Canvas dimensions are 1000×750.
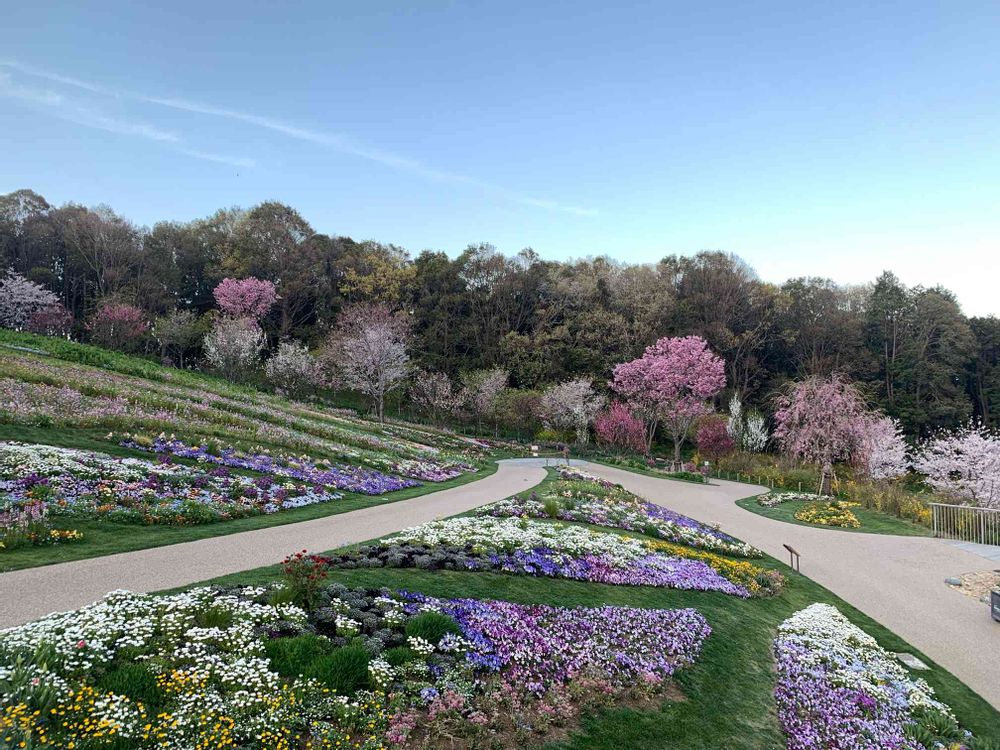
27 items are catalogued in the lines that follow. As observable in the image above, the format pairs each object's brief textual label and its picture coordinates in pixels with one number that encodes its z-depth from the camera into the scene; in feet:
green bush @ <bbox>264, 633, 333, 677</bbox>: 17.43
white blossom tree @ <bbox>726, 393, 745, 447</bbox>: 143.33
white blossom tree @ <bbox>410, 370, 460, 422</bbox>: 160.72
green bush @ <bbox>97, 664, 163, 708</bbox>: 14.88
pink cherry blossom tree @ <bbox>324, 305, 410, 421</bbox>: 132.46
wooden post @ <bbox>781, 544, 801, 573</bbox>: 47.59
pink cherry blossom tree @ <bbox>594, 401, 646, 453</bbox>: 141.38
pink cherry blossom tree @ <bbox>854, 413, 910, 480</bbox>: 93.45
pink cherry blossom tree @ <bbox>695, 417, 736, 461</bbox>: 130.21
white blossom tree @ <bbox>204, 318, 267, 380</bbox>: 142.41
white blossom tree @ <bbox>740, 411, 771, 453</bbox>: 143.74
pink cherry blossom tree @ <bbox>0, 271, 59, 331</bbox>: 161.68
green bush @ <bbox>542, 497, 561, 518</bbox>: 50.75
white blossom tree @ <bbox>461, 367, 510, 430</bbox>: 159.63
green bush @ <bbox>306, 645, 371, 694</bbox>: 17.11
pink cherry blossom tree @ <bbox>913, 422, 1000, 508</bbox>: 67.77
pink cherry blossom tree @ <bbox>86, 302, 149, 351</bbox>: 147.02
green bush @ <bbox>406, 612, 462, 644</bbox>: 21.24
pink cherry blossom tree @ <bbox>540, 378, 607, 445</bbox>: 150.00
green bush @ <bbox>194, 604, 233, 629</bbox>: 19.33
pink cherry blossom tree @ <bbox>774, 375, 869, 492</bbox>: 95.40
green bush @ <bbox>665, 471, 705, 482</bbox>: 107.34
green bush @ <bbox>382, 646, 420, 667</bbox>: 19.14
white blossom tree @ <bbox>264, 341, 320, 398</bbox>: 148.05
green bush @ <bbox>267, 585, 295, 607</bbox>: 21.57
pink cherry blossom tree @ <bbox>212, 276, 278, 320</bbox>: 183.83
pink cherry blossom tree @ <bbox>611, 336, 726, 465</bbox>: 120.98
